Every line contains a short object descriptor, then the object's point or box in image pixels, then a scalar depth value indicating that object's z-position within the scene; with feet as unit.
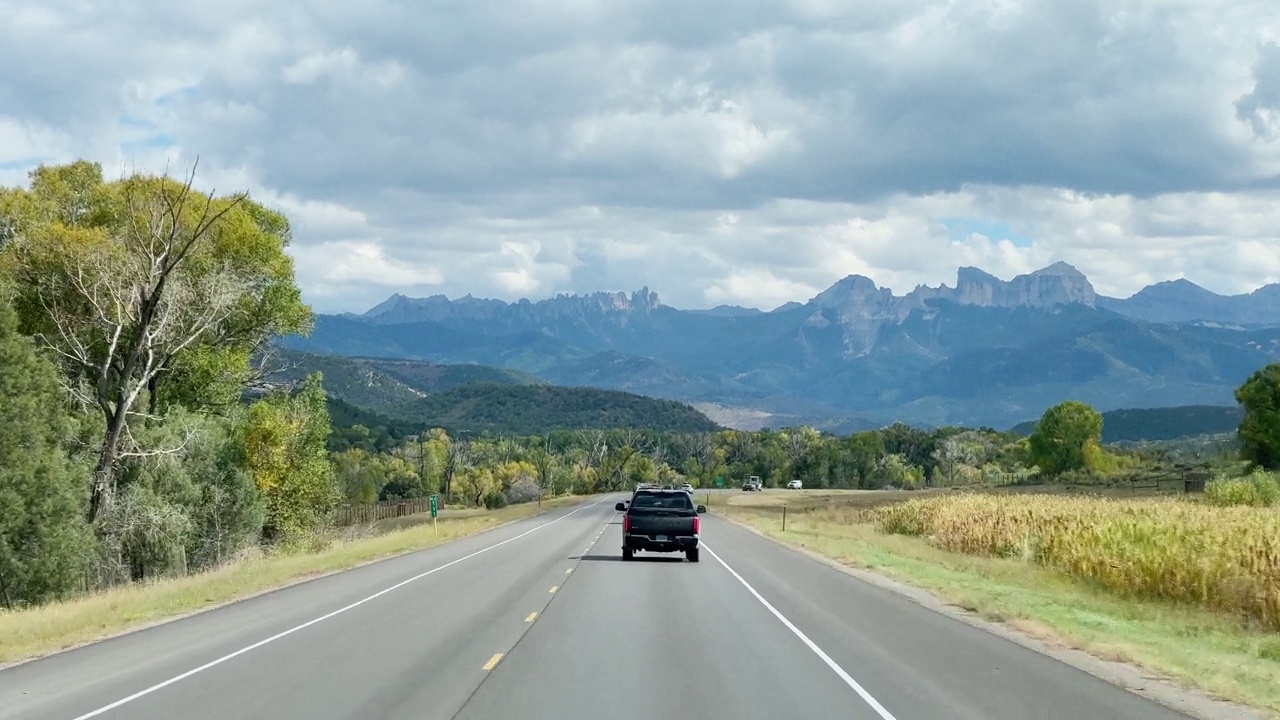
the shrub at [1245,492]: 179.01
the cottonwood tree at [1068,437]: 462.56
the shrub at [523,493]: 460.96
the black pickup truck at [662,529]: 105.81
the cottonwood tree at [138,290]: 118.73
